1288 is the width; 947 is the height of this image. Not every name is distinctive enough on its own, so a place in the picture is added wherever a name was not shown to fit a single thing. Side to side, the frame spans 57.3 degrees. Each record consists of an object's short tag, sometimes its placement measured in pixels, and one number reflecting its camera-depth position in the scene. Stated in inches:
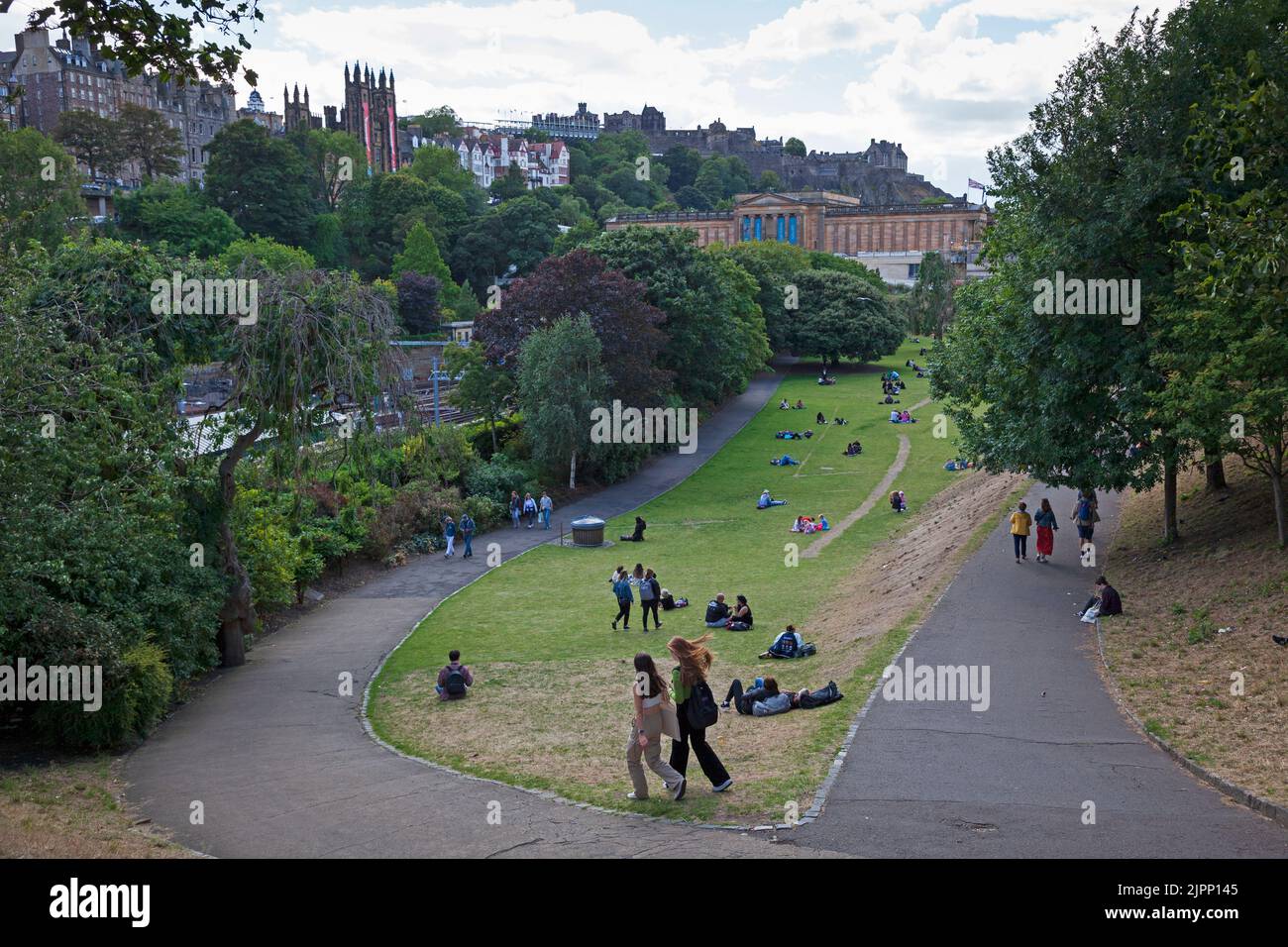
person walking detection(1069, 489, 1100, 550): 1080.2
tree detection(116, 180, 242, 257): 3501.5
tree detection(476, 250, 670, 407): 2047.2
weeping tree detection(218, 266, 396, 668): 844.0
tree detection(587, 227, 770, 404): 2442.2
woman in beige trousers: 471.5
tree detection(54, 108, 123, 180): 4212.6
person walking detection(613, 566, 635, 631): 1028.5
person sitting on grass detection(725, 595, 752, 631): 1008.2
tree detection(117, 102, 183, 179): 4330.7
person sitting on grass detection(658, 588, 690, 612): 1132.5
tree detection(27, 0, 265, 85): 420.2
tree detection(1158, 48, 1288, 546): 587.2
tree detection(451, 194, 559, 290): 4338.1
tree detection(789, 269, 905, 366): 3376.0
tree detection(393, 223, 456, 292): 3769.7
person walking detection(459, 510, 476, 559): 1509.7
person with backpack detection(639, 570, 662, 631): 1027.9
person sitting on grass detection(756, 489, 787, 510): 1818.4
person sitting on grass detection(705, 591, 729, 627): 1042.7
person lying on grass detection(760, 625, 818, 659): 874.3
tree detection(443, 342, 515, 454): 2044.8
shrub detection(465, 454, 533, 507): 1790.1
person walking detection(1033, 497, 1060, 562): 1049.5
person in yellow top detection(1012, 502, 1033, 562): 1048.8
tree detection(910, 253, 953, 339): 3991.1
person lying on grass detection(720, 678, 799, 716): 682.2
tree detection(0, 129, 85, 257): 2819.9
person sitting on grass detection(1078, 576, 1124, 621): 828.0
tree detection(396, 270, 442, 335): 3474.4
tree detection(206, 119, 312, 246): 3878.0
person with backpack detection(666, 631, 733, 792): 474.0
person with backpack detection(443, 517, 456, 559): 1518.2
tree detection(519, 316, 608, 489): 1876.2
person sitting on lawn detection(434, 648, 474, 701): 807.7
